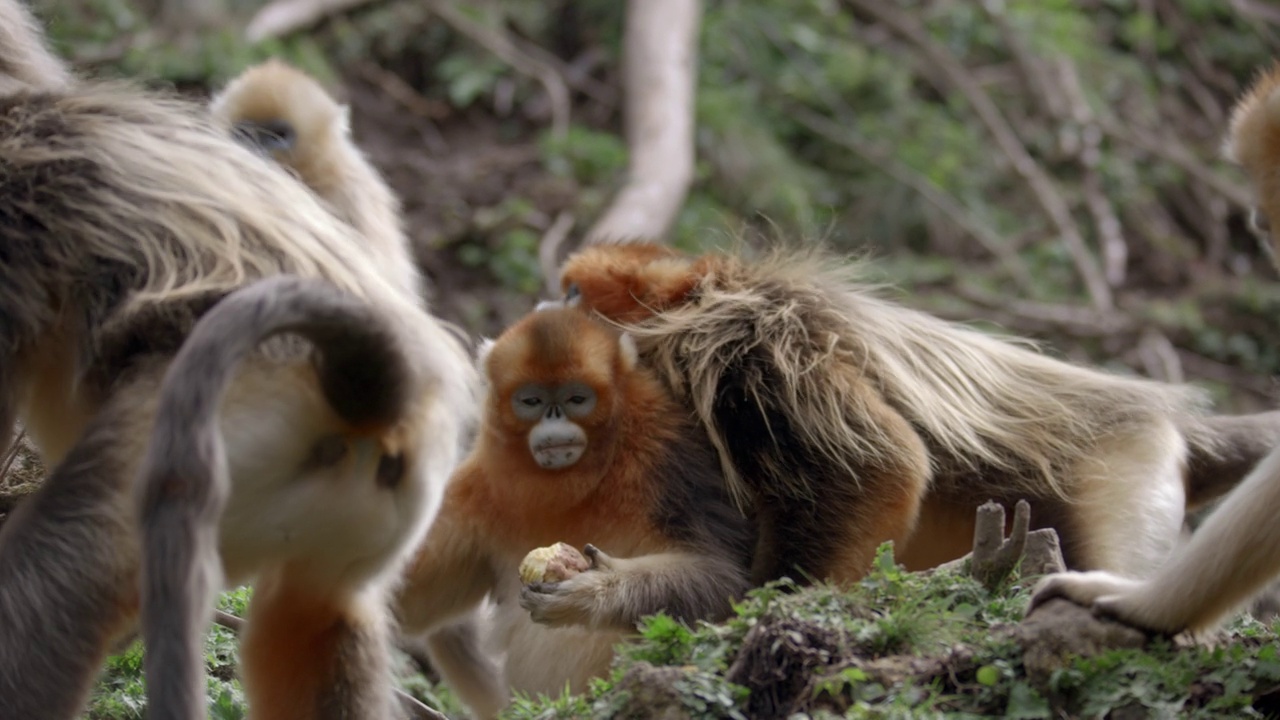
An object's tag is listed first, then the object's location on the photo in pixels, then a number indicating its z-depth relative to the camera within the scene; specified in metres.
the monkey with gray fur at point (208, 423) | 5.29
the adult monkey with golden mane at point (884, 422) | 8.42
